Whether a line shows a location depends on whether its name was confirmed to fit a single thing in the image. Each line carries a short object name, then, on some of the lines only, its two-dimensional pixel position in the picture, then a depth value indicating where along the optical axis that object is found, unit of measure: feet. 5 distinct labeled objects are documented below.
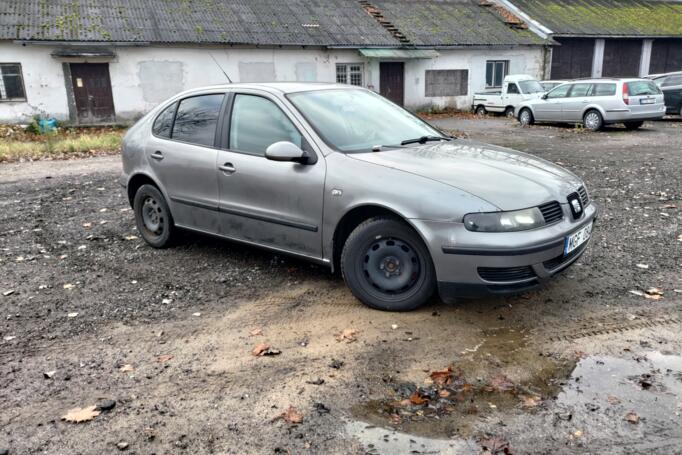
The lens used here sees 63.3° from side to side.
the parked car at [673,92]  60.18
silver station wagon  52.26
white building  62.85
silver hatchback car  12.27
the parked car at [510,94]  74.13
